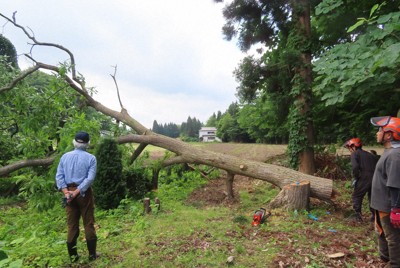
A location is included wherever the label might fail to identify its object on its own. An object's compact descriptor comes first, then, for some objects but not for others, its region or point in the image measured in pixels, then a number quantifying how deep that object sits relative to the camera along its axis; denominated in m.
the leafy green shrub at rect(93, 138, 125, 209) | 7.01
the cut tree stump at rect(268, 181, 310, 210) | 5.84
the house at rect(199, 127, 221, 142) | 96.38
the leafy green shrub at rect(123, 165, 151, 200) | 8.08
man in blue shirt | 4.10
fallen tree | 6.52
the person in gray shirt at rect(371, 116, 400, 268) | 3.11
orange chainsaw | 5.23
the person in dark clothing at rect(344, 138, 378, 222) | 5.38
